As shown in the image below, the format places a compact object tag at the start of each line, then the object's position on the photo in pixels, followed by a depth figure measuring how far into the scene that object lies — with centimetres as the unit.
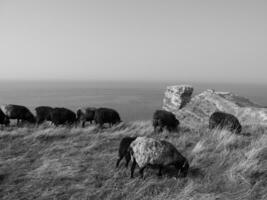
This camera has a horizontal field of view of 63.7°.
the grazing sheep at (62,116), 1263
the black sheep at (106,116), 1253
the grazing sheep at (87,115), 1337
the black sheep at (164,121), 1184
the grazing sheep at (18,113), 1319
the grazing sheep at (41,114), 1344
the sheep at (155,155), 568
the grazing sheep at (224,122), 1096
